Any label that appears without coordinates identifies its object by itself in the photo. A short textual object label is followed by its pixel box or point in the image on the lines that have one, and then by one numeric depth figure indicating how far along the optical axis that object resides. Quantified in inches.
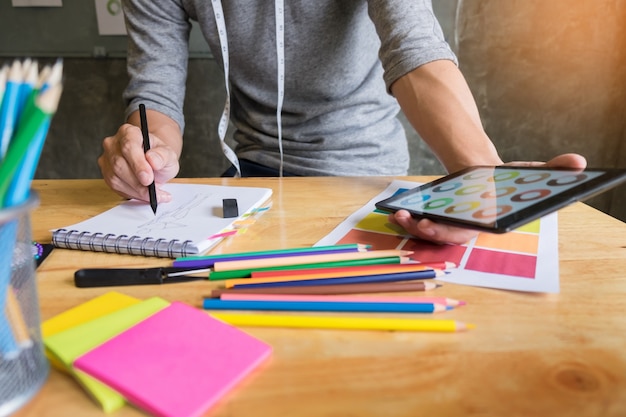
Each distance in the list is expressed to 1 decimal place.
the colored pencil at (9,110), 10.9
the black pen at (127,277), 17.6
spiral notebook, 20.3
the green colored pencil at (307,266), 17.7
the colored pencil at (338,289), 16.1
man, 37.9
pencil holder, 11.1
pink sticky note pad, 11.2
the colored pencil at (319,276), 16.6
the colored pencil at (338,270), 17.1
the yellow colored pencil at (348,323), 14.5
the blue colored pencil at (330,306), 15.2
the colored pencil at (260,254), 18.6
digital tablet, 17.5
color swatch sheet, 18.0
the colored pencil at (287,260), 17.8
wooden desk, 11.6
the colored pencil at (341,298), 15.5
